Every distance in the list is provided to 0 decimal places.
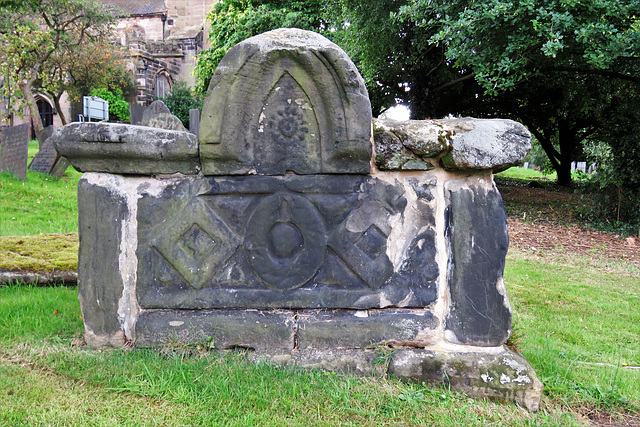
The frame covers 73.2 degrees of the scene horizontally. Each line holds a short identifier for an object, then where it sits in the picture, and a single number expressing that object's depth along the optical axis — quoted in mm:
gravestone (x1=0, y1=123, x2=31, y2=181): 7926
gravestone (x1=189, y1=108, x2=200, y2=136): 8283
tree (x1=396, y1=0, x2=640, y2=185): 5352
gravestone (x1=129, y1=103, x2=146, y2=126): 8307
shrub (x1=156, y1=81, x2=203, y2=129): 18797
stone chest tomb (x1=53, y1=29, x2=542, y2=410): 2021
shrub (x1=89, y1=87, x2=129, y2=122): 20453
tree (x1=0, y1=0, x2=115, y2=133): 11758
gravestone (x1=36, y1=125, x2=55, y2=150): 9945
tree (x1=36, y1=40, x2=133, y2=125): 15927
